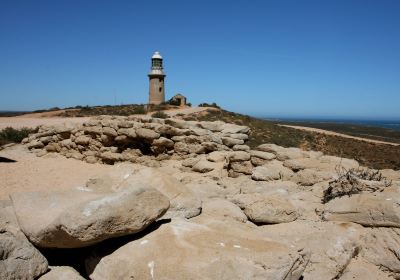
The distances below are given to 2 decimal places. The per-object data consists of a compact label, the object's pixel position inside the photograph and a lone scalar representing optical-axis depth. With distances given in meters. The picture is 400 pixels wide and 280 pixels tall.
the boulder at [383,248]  5.24
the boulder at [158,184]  5.82
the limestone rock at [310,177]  8.67
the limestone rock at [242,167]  10.09
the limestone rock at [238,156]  10.32
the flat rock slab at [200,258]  3.95
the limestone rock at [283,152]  10.27
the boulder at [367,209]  5.75
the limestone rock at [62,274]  4.37
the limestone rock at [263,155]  10.24
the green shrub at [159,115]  28.69
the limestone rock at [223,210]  6.08
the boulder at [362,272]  5.01
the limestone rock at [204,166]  10.98
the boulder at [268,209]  6.17
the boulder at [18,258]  4.13
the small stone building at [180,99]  46.48
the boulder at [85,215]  4.21
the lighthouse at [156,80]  43.00
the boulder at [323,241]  4.95
